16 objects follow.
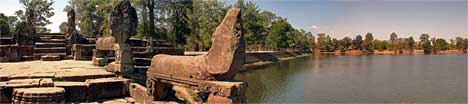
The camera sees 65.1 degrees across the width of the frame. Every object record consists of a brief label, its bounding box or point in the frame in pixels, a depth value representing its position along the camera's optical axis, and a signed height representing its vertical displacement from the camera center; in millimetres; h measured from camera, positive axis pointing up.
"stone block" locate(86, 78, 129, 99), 7582 -840
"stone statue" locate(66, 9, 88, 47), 18531 +779
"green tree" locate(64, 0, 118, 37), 37188 +3279
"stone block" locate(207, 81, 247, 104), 5457 -681
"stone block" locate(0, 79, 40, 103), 6777 -721
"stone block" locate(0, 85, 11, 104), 6766 -869
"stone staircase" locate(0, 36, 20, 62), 15062 -132
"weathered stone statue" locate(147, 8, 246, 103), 5582 -284
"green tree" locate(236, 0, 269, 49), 42250 +2952
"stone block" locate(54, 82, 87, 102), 7191 -834
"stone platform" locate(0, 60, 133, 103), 6793 -702
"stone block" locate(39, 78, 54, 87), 6920 -650
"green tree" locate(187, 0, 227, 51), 38969 +3165
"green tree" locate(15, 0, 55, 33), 41388 +4324
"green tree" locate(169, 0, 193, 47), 32438 +2332
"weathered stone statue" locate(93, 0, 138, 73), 9273 +444
